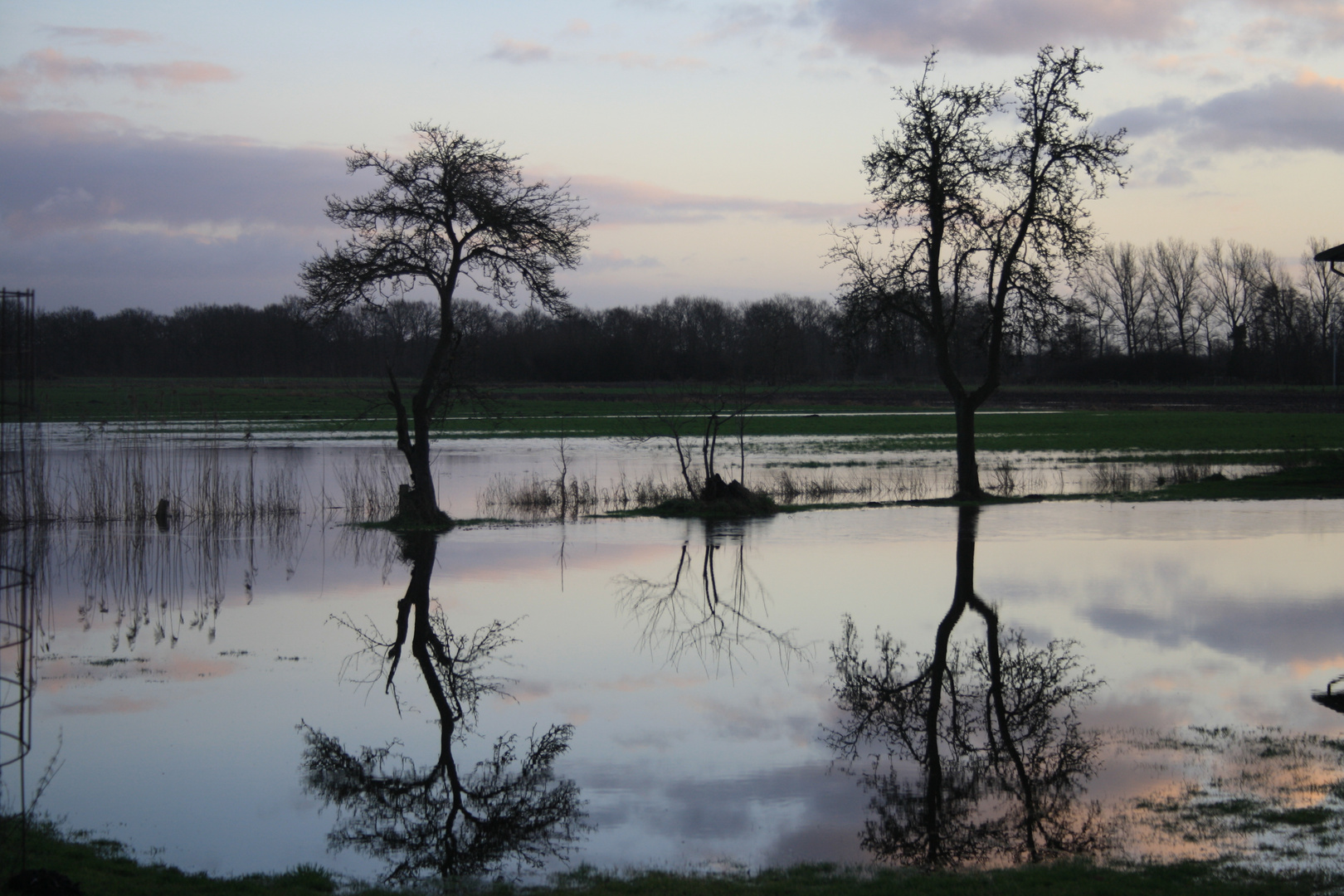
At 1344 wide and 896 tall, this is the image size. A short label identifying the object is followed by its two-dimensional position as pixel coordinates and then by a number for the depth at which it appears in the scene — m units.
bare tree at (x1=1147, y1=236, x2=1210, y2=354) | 135.12
